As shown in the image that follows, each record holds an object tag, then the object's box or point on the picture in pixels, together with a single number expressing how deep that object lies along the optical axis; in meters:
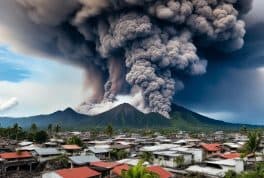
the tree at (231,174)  43.25
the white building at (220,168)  46.56
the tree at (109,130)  114.36
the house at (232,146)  74.25
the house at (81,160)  50.59
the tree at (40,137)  87.38
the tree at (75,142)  74.32
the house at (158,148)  63.07
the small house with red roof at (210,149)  65.69
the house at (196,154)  59.84
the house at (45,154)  58.62
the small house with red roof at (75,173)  38.03
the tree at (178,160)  55.59
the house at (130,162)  49.21
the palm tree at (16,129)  105.44
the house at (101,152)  64.94
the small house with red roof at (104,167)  46.25
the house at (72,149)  65.62
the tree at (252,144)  57.00
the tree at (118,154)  65.56
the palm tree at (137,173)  27.81
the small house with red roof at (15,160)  53.43
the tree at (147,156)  57.33
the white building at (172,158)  55.84
